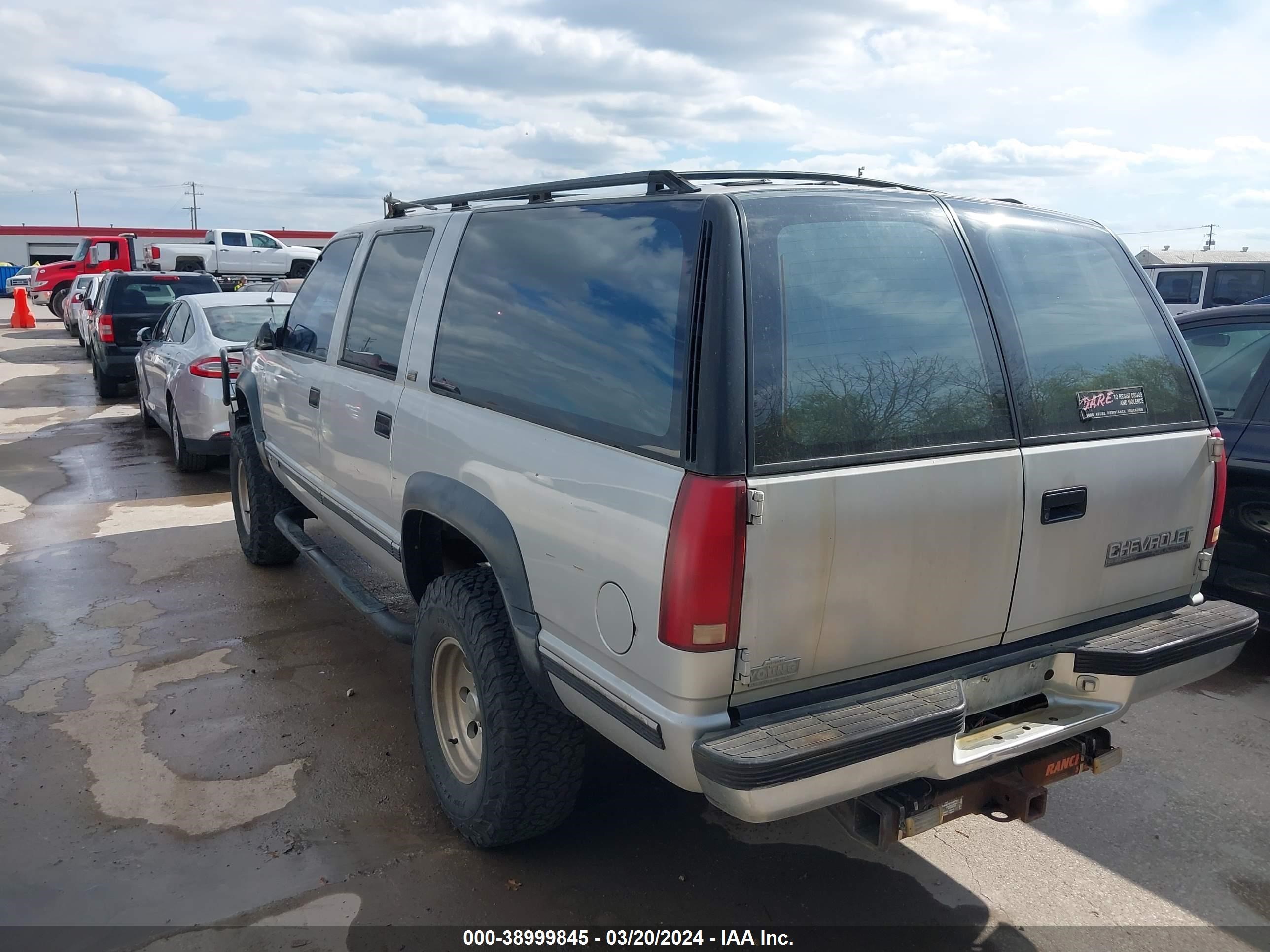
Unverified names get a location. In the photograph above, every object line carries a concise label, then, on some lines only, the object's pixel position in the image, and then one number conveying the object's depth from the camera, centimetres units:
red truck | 3116
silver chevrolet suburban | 236
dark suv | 1387
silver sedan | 849
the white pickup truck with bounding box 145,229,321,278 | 2973
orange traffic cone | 2892
